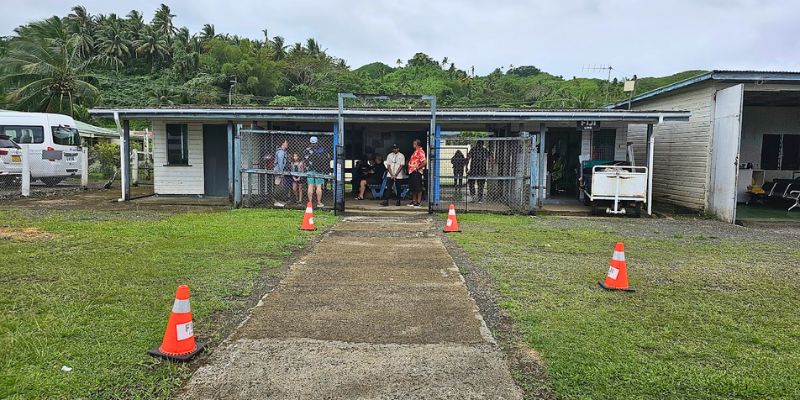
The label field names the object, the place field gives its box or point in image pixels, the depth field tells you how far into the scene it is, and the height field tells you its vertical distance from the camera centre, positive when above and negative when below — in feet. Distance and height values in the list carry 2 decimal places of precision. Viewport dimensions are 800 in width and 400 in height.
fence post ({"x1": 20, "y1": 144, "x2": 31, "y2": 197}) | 50.24 -1.87
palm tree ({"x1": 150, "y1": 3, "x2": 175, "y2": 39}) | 282.77 +68.10
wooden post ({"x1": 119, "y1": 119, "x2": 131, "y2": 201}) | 47.44 -0.46
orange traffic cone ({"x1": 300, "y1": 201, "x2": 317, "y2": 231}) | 33.04 -3.81
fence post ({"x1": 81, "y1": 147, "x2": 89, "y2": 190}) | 59.06 -1.78
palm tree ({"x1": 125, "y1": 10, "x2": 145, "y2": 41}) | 255.29 +61.39
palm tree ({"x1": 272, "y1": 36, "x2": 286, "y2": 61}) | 274.77 +54.17
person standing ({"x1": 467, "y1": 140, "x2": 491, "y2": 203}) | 50.01 -0.15
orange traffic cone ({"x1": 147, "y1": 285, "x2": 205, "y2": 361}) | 12.67 -4.09
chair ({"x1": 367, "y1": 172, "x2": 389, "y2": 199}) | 53.06 -3.08
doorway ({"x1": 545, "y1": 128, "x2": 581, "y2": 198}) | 54.49 +0.16
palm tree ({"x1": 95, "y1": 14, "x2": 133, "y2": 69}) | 237.45 +46.45
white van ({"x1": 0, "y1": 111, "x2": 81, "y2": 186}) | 58.59 +1.20
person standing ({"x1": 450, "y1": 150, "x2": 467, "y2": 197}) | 51.34 -0.38
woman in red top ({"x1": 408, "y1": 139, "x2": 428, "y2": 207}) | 43.73 -0.76
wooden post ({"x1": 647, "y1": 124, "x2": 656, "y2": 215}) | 43.75 -0.08
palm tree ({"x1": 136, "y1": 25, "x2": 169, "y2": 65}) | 245.45 +47.47
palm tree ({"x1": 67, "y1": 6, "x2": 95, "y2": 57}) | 230.11 +54.84
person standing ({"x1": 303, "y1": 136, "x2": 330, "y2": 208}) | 42.35 -0.49
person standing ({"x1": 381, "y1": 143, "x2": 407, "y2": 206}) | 44.77 -0.65
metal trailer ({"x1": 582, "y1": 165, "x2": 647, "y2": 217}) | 41.73 -2.03
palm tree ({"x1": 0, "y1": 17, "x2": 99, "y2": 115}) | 98.84 +13.44
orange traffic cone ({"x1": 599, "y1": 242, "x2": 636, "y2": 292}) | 19.27 -3.84
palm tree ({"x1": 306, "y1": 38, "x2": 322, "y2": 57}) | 302.04 +60.08
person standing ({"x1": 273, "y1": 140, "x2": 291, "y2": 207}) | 43.21 -0.53
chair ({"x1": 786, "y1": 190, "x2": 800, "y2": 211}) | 49.05 -2.82
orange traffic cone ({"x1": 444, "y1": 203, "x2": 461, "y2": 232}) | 33.53 -3.78
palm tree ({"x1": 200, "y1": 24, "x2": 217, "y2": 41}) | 289.53 +64.29
